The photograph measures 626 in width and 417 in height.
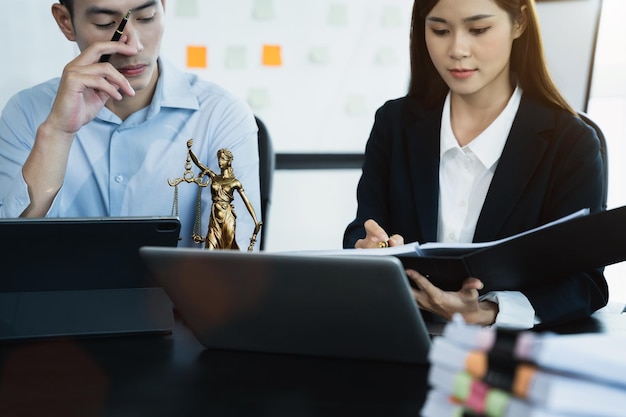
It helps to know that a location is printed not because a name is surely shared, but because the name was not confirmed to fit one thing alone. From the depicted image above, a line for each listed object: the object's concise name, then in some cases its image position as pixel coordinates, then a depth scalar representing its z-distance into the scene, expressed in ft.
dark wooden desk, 2.68
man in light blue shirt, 5.38
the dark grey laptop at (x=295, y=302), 2.80
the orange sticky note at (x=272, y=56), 12.34
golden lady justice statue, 4.02
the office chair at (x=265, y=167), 6.49
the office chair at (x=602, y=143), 5.61
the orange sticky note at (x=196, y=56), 12.12
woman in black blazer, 5.30
